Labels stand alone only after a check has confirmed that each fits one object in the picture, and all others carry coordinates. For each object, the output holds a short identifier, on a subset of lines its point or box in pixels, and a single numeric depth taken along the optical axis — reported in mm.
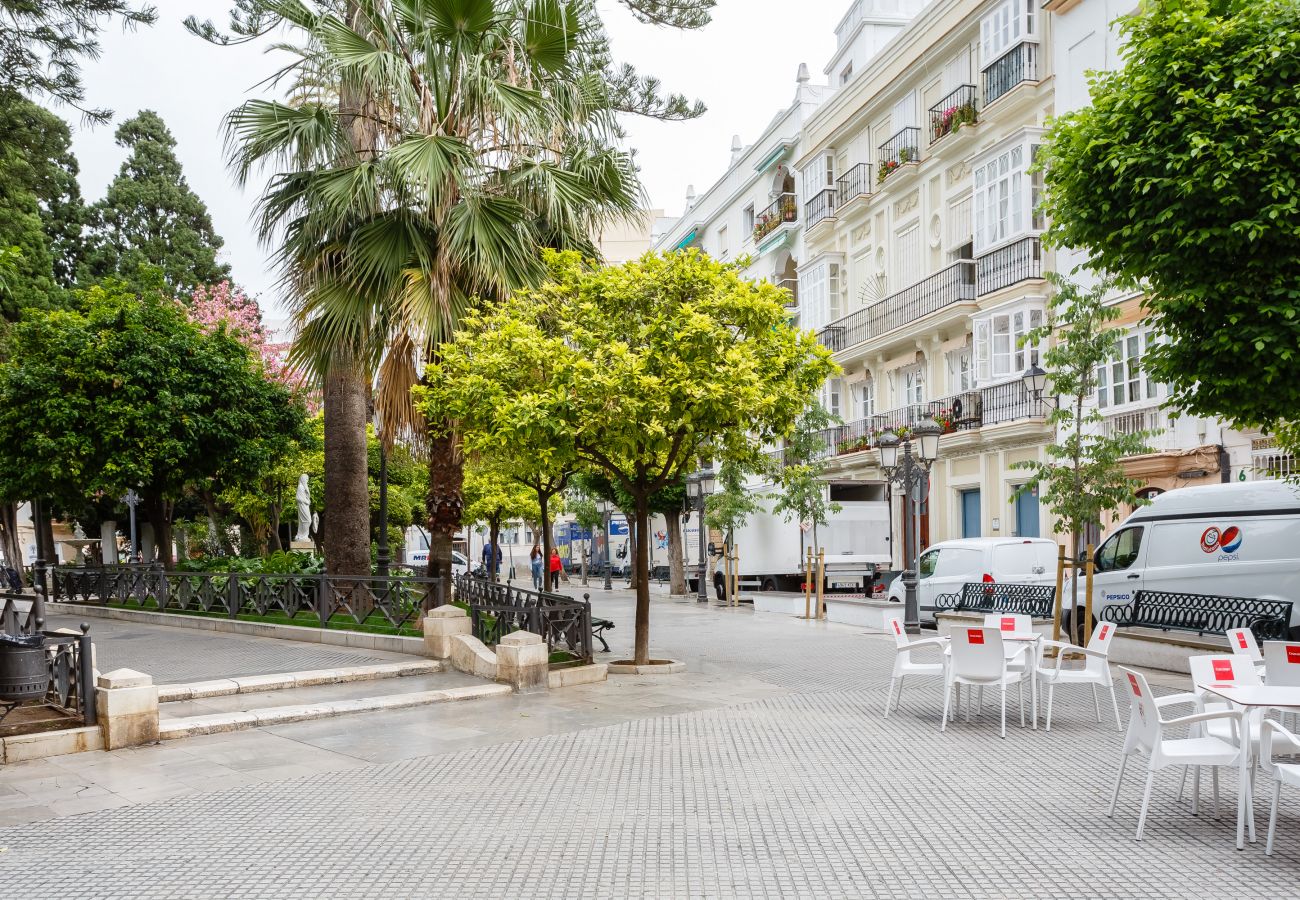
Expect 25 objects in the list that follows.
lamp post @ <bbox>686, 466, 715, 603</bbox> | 29266
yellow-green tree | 11547
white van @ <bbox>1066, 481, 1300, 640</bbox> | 12867
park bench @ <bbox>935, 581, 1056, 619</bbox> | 16125
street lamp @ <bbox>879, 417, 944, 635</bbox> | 17594
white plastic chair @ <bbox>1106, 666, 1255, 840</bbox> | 5883
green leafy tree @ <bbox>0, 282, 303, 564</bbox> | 19250
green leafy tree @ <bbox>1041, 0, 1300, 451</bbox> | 9055
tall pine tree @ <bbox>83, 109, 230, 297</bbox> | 39156
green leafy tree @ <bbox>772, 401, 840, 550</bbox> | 25344
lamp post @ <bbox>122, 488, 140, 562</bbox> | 32688
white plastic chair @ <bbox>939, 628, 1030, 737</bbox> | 9227
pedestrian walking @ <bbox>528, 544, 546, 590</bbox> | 34950
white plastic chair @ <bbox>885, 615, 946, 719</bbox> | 10047
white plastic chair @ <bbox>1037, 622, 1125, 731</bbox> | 9203
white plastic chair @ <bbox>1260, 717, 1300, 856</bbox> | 5426
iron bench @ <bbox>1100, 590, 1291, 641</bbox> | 11914
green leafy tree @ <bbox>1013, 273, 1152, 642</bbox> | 13695
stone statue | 24750
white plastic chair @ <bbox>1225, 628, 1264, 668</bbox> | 8430
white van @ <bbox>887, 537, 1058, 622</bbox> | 18781
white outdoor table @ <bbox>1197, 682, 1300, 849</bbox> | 5684
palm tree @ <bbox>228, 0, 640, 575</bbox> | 13125
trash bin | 8508
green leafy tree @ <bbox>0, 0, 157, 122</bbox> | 11656
